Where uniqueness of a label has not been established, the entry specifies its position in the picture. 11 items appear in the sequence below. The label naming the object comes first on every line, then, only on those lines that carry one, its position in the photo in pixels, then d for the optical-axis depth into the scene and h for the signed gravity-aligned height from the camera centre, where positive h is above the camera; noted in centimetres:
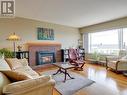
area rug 196 -106
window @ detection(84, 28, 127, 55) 389 +31
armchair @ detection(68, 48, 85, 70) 353 -60
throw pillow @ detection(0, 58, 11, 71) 176 -41
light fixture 297 +31
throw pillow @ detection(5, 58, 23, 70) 216 -49
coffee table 253 -65
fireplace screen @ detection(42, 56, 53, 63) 407 -64
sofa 96 -51
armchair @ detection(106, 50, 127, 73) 311 -64
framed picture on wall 399 +68
